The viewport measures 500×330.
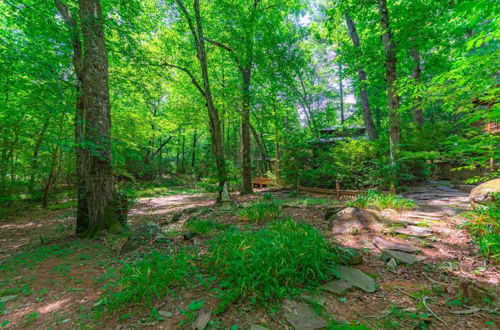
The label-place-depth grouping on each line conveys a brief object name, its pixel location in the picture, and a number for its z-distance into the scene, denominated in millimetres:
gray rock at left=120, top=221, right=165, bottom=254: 3505
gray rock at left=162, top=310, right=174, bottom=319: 1890
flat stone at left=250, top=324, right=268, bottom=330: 1656
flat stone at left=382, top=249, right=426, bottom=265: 2430
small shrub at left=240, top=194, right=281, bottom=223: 4492
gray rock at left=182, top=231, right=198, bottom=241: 3705
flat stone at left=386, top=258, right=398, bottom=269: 2380
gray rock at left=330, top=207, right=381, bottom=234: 3439
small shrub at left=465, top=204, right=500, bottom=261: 2344
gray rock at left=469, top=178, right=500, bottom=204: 3607
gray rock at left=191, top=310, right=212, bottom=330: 1731
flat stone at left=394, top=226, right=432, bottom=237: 3047
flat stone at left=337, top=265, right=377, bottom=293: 2053
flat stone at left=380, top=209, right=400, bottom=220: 3833
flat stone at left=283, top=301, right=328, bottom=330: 1643
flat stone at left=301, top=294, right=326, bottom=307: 1852
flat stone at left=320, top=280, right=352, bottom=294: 2010
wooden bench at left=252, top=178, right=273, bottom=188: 12078
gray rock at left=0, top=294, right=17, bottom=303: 2346
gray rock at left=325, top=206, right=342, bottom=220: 4288
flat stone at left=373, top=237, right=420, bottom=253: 2665
